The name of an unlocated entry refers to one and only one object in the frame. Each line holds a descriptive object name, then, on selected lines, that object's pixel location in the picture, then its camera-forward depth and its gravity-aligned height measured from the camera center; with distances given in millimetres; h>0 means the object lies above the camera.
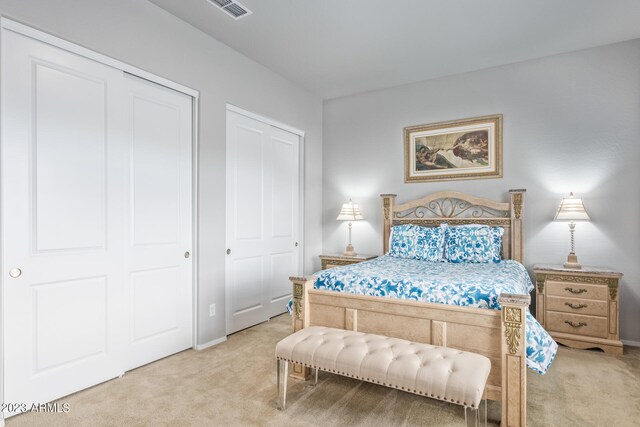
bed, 1934 -671
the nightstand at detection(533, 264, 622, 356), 3125 -861
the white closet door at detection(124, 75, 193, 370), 2783 -103
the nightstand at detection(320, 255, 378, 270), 4355 -601
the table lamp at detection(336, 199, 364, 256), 4559 -39
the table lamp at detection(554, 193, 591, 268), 3376 -26
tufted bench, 1710 -814
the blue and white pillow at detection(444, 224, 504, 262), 3555 -335
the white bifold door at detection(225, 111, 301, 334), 3691 -90
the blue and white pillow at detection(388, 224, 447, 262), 3753 -342
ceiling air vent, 2797 +1651
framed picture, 4020 +733
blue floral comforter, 2061 -506
